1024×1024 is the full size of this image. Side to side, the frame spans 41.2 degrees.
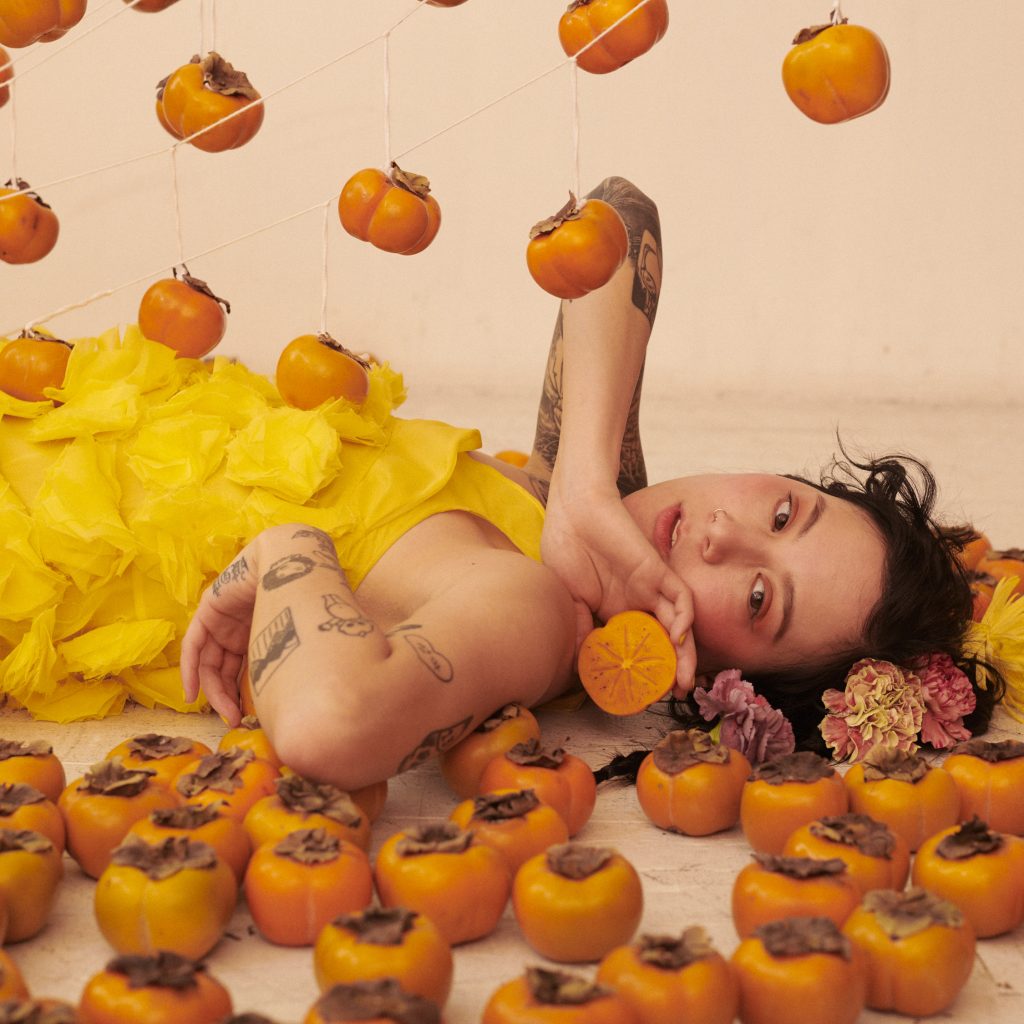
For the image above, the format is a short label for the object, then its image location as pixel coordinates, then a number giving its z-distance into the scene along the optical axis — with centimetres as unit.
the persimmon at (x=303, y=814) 121
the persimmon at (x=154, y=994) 91
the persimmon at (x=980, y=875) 116
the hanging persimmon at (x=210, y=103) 139
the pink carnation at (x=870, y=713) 160
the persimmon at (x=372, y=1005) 87
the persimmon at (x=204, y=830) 116
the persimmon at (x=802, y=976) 98
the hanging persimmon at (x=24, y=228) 141
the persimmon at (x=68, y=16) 128
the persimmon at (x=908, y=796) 134
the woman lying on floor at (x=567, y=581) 138
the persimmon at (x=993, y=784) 137
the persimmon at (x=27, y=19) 125
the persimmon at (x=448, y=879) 111
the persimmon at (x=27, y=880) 110
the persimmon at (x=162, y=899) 107
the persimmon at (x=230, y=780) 128
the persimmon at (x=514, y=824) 122
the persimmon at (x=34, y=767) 133
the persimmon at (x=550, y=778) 135
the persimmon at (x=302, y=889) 111
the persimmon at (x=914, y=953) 103
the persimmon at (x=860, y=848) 118
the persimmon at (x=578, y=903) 108
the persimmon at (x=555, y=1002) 90
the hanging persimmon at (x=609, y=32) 129
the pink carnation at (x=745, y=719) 159
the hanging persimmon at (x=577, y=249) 125
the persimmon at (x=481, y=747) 143
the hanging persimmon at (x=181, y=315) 149
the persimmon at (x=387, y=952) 97
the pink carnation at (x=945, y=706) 165
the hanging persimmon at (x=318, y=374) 161
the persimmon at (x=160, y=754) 136
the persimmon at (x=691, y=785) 139
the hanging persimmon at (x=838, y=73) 119
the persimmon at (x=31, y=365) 165
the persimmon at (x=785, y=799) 132
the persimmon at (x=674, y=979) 95
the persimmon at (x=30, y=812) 120
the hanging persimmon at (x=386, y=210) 138
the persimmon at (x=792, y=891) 111
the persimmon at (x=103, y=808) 123
